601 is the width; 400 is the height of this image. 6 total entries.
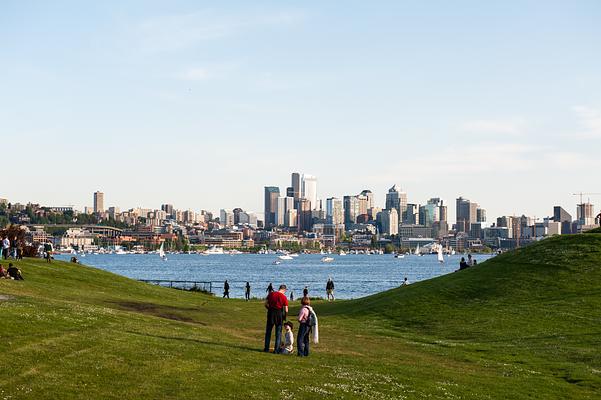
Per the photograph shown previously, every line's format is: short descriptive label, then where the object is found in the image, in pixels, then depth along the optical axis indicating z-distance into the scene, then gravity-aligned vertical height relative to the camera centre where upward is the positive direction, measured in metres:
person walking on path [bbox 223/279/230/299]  80.53 -6.29
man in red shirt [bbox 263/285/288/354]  31.05 -3.35
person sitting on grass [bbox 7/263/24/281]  50.59 -2.97
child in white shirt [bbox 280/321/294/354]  31.17 -4.48
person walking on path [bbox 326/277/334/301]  78.69 -6.13
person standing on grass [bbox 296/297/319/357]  30.62 -3.78
